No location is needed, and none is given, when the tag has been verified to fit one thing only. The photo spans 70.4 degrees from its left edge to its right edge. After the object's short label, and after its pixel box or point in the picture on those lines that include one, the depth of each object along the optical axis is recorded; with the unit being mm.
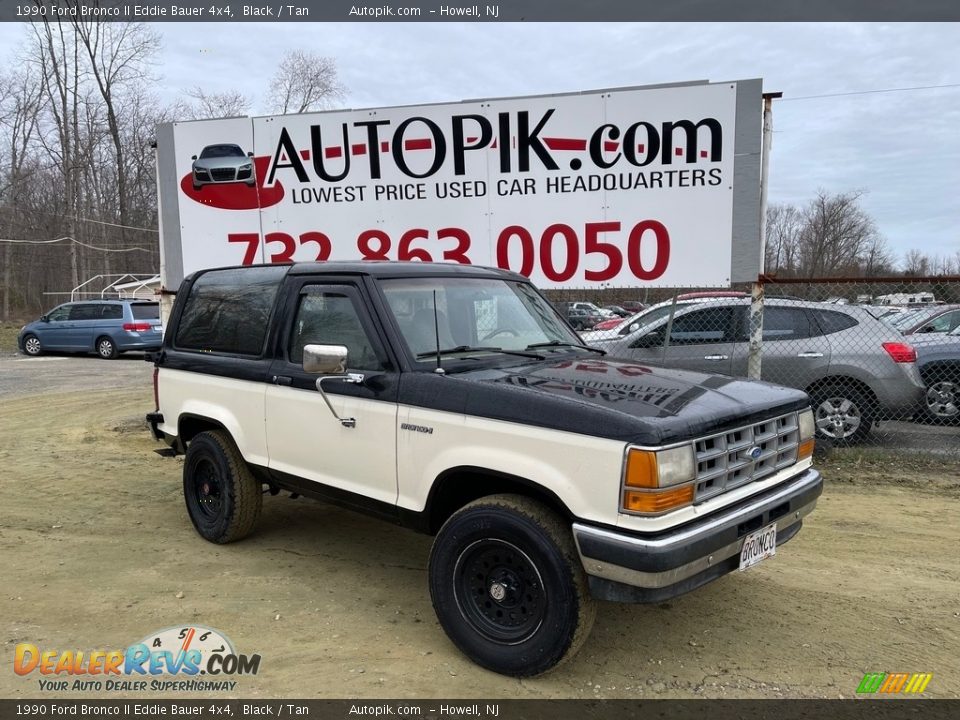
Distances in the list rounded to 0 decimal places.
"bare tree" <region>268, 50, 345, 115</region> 38875
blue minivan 18469
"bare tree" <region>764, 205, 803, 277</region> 35553
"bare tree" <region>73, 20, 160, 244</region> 35125
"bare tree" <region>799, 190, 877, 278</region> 44875
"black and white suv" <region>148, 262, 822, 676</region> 2799
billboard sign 7008
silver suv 7281
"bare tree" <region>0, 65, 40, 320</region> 34125
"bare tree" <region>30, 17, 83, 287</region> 34219
